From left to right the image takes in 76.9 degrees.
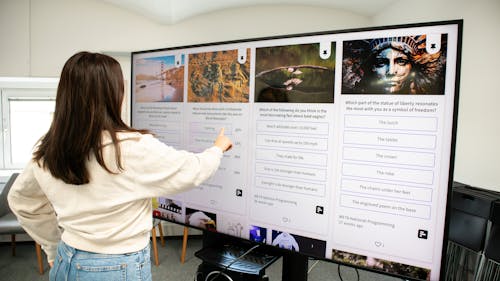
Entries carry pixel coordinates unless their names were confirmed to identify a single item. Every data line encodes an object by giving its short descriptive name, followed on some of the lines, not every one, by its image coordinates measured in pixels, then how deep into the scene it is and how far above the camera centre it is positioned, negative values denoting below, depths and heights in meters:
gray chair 2.67 -0.96
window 3.54 -0.05
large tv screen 1.04 -0.05
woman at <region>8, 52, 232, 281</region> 1.03 -0.19
